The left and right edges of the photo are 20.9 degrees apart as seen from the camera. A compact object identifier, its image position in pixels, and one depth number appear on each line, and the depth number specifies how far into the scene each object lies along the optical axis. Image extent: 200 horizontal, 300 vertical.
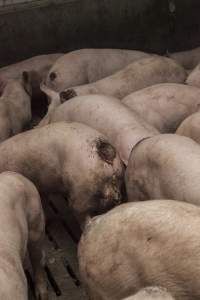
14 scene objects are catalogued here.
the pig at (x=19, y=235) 1.89
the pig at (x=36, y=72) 4.25
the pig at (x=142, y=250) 1.80
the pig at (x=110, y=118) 2.88
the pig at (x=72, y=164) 2.62
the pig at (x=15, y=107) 3.53
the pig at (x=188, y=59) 4.44
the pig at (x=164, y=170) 2.29
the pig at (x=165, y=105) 3.31
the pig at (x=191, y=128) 2.80
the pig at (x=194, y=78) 3.71
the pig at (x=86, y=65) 4.00
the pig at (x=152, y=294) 1.51
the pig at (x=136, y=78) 3.66
